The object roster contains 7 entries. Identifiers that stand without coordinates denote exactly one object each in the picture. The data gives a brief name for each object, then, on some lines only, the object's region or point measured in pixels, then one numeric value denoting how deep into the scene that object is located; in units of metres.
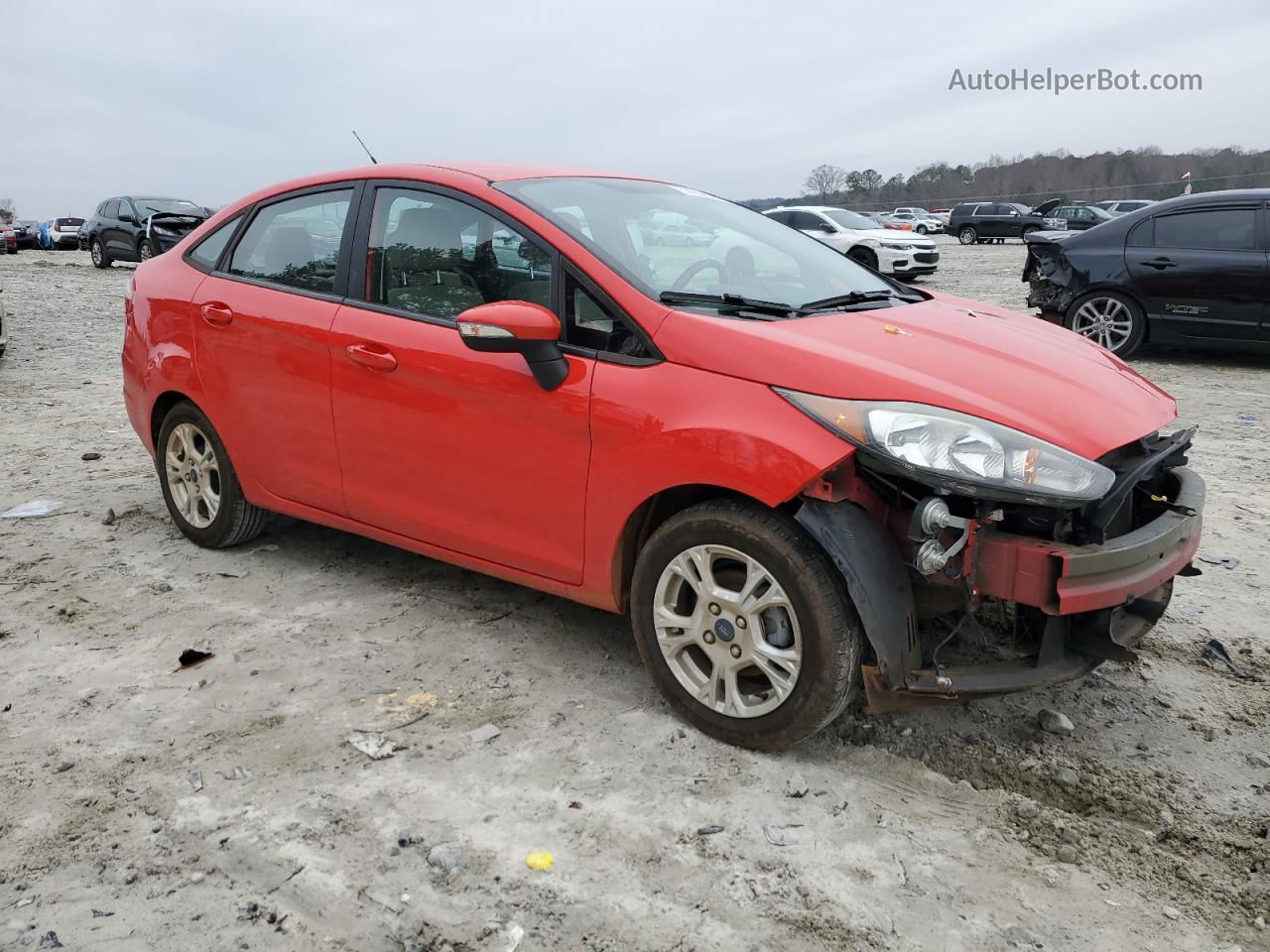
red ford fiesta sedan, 2.80
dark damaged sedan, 9.20
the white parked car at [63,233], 39.78
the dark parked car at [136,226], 22.19
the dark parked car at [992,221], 40.34
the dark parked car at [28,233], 42.78
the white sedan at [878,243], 19.59
